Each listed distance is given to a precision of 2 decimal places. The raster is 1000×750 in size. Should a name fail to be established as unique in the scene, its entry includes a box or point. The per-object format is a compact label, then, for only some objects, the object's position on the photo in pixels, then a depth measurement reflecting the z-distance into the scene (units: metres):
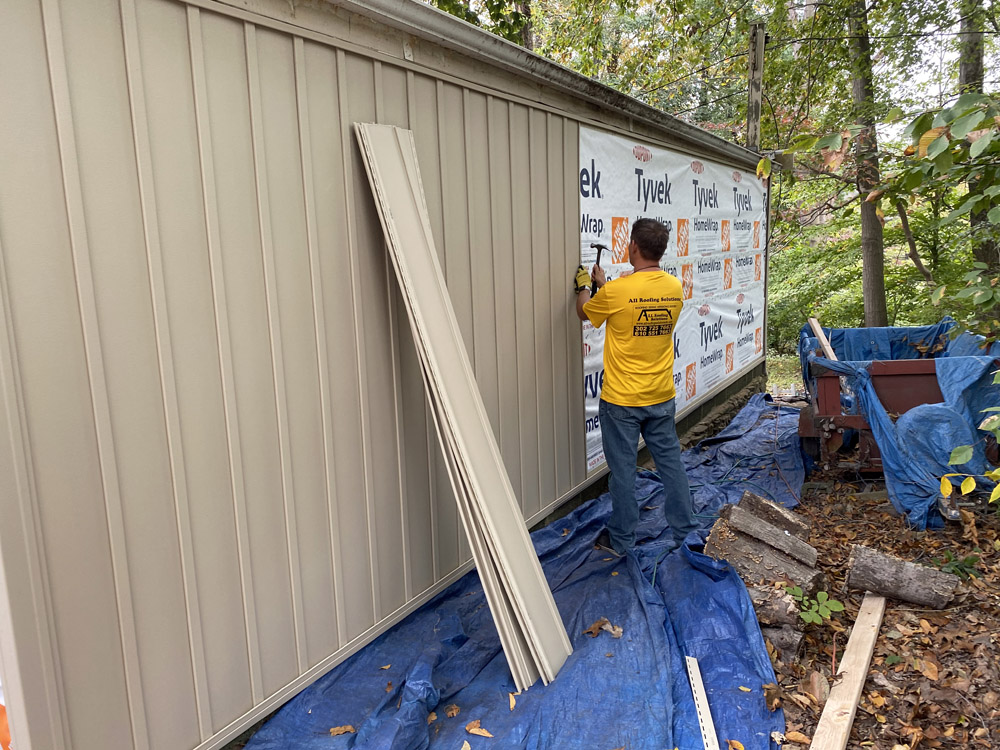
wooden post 8.64
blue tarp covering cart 4.72
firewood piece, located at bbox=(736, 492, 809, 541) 4.41
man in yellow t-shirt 3.99
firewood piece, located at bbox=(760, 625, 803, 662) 3.13
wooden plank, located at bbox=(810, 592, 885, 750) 2.62
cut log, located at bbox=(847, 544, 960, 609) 3.61
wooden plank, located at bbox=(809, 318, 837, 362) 5.93
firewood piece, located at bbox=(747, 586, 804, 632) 3.23
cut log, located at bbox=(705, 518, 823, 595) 3.61
